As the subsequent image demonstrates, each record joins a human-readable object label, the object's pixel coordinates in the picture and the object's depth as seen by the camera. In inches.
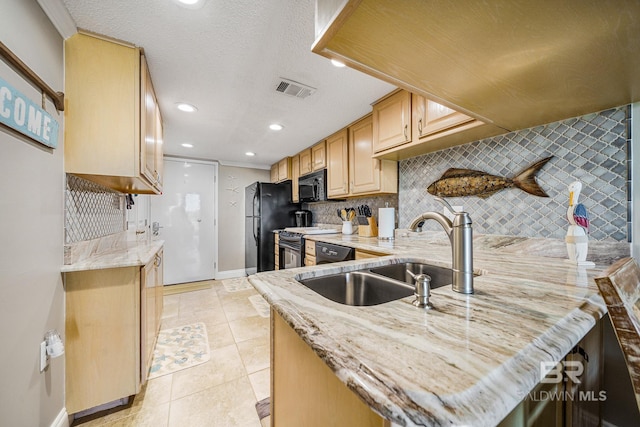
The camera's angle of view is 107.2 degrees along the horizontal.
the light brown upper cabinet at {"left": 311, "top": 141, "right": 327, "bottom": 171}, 123.2
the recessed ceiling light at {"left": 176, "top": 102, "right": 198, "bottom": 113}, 85.4
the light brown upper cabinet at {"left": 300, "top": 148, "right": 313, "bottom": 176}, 137.2
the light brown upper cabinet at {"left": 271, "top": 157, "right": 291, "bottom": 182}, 158.2
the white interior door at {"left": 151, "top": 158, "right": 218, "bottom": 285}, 156.2
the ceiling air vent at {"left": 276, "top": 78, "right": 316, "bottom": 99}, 72.1
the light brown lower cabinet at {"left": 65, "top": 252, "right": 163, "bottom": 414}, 51.4
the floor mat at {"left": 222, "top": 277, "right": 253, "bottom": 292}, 144.4
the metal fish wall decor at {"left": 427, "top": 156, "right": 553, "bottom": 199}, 57.5
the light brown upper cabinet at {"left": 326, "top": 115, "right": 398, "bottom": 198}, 92.7
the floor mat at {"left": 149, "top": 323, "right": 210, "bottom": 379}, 70.6
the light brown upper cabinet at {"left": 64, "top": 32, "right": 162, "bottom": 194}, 53.3
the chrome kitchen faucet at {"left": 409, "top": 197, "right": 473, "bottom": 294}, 27.6
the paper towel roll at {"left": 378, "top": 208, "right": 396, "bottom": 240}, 88.9
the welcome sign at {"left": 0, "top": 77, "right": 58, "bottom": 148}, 34.1
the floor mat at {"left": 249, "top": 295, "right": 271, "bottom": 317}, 109.2
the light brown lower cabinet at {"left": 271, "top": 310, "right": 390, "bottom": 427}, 19.8
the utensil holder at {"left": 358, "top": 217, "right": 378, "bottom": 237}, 101.0
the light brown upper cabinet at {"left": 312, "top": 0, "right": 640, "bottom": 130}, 25.7
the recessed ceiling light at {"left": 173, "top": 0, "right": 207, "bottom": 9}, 44.2
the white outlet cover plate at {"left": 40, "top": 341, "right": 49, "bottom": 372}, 42.7
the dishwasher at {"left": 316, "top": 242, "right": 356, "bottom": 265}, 80.8
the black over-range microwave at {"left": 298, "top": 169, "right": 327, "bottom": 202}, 121.6
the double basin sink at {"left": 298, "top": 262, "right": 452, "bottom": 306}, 37.9
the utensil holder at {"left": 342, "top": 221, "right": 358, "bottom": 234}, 113.2
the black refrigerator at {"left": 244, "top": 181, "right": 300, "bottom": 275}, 149.7
